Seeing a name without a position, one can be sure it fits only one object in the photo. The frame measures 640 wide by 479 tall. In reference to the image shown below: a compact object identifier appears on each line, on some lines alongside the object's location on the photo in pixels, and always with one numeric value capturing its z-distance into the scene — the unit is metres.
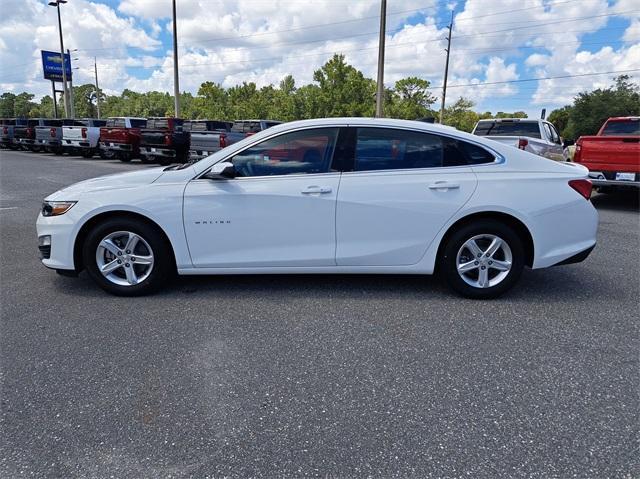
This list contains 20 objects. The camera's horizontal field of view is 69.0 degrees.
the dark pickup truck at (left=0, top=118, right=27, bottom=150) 26.58
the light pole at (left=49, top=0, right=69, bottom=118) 39.31
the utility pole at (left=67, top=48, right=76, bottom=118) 43.53
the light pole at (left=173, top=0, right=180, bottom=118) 28.88
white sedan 3.95
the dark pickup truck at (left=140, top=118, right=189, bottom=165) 17.30
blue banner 51.62
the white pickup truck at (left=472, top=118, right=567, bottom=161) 10.50
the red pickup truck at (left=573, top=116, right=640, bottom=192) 8.25
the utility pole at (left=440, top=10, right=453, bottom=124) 43.62
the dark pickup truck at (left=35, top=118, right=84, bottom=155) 22.83
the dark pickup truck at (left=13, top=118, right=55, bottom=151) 24.67
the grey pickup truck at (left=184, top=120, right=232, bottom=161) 16.23
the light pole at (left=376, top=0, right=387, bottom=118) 20.06
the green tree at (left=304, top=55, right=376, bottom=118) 49.00
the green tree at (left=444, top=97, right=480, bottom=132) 84.56
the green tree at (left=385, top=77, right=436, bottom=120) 67.78
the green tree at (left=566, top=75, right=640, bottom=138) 51.69
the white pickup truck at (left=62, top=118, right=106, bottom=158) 21.02
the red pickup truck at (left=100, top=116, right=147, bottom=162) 18.55
